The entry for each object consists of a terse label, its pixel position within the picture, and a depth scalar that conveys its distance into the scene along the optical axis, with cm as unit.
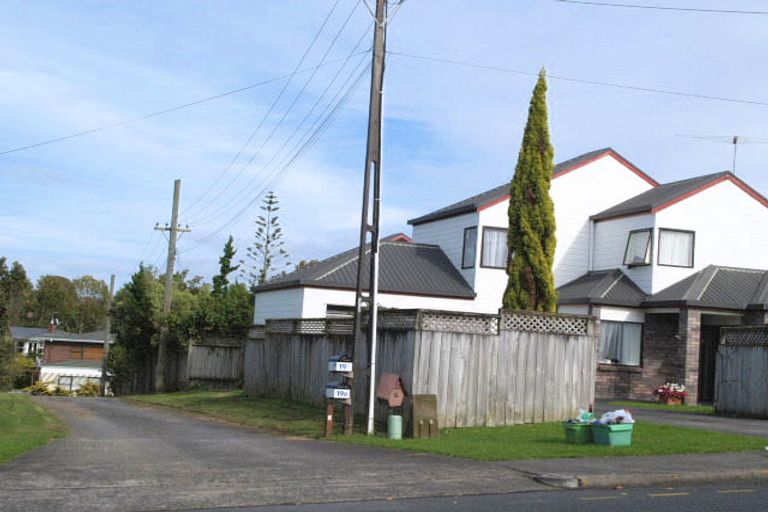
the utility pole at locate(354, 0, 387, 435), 1850
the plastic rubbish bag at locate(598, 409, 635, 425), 1594
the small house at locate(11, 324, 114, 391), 7469
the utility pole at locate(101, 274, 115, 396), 5141
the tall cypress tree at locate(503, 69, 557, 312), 2306
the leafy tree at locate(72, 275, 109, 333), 11731
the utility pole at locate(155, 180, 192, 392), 3978
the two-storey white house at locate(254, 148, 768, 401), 3222
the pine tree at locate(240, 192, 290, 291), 6456
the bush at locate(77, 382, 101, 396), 5494
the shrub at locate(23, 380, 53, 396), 5509
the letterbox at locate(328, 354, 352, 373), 1853
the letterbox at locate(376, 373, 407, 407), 1908
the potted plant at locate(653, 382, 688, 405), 3031
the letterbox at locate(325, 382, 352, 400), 1847
